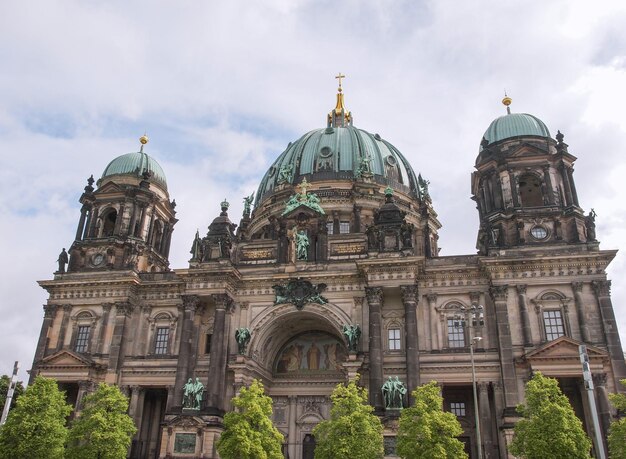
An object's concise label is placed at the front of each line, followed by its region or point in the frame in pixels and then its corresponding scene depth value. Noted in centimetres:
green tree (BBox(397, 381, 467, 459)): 2681
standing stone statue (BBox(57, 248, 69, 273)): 4447
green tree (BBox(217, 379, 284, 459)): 2920
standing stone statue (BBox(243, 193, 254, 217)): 5756
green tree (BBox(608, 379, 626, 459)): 2505
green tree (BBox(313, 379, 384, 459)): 2811
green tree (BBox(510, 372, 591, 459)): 2558
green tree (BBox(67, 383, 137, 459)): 3145
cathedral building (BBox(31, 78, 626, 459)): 3466
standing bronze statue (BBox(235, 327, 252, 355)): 3825
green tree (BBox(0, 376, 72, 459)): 3084
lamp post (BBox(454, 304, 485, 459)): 3566
